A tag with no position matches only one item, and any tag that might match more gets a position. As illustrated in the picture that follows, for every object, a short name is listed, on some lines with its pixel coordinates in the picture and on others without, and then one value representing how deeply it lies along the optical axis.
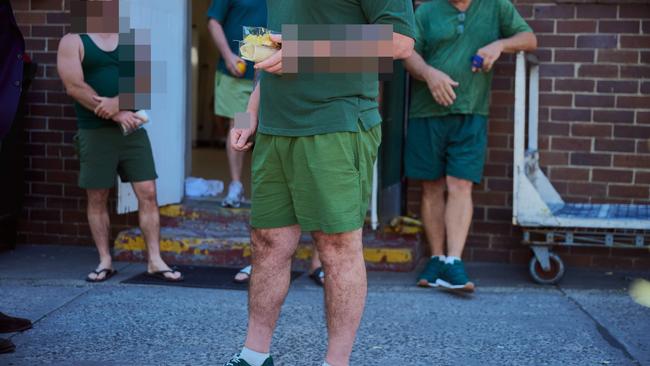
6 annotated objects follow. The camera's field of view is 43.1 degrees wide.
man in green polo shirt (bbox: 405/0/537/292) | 5.26
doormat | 5.20
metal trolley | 5.23
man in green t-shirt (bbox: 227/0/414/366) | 3.08
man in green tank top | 5.01
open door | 5.71
